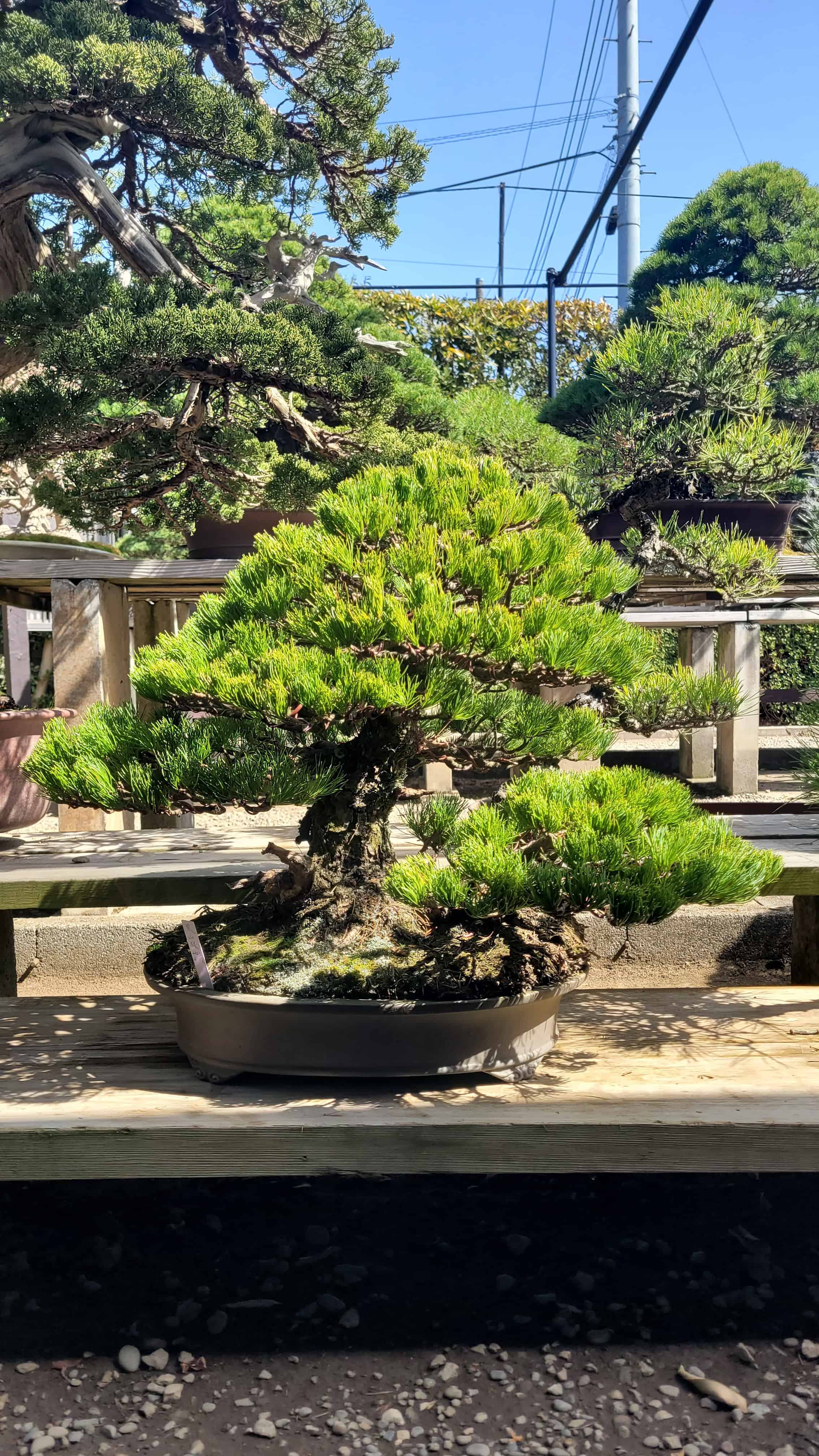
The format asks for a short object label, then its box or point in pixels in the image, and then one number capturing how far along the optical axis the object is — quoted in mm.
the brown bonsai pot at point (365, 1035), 1097
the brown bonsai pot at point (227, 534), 3195
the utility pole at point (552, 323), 6809
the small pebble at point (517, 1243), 1323
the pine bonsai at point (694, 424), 1485
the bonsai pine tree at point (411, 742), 995
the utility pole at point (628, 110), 7094
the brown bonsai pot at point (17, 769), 2668
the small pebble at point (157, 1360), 1070
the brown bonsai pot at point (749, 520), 2365
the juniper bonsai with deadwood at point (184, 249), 2010
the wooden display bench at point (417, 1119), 1039
